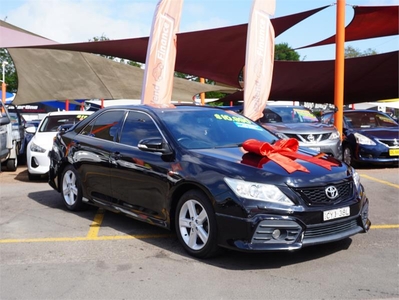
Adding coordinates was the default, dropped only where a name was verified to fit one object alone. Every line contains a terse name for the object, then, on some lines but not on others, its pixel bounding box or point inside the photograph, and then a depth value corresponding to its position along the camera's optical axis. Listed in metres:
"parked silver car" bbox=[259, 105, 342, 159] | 10.75
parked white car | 9.70
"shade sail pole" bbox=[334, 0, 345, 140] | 13.92
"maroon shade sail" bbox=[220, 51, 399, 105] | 17.84
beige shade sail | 18.02
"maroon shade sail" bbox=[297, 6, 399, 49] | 14.50
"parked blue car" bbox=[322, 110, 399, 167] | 11.39
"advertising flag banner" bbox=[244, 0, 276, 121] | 12.63
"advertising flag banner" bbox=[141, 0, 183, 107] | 12.76
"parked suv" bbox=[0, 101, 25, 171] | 10.88
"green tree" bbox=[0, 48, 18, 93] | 49.84
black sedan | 4.37
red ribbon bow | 4.68
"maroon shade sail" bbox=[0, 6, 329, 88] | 14.70
